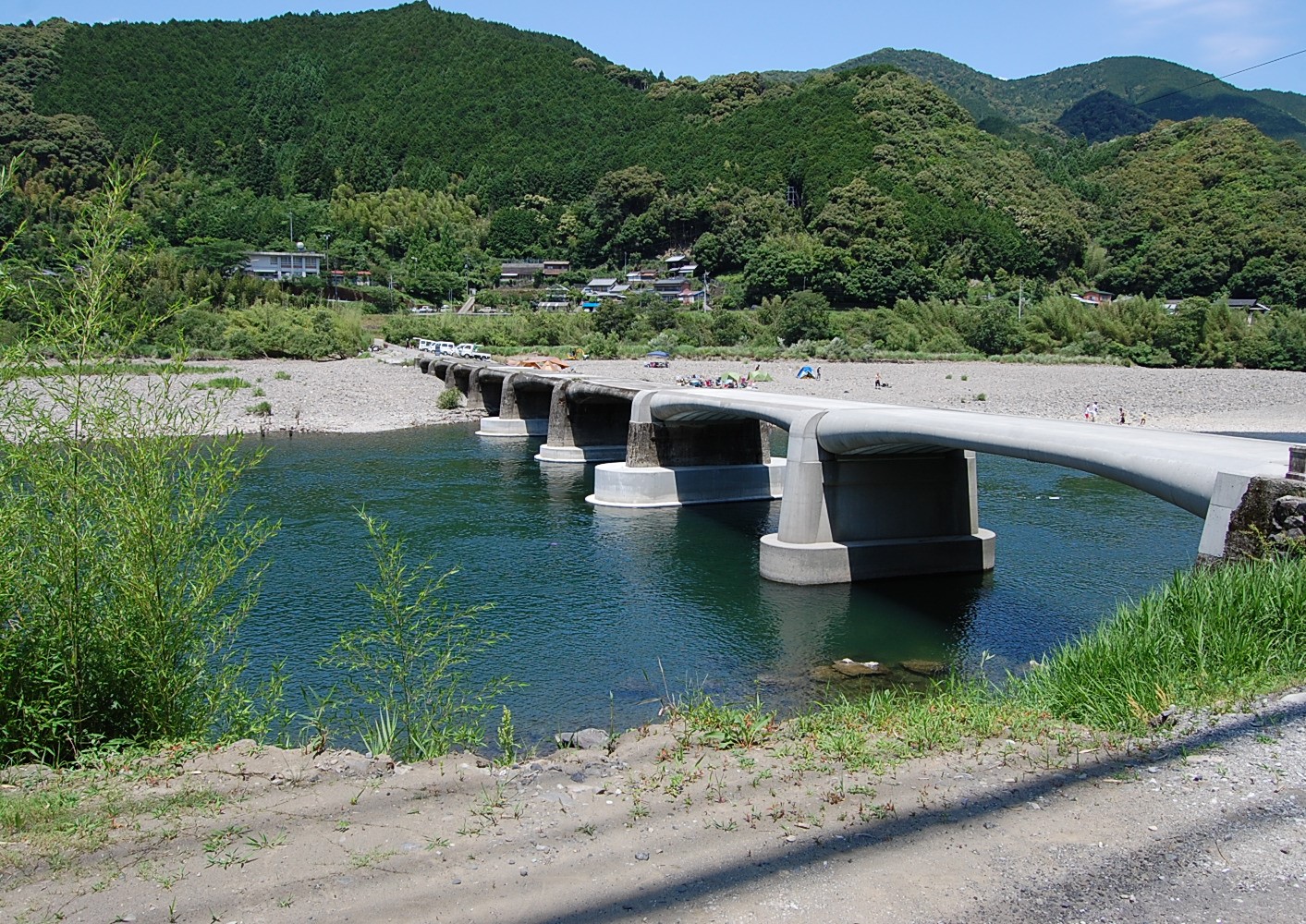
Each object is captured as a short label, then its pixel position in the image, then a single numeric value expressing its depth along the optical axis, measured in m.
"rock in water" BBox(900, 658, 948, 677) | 16.53
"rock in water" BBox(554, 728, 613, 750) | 10.36
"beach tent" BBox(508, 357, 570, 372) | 63.66
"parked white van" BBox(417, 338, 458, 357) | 78.19
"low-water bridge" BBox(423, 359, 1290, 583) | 13.80
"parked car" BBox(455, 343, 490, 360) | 78.69
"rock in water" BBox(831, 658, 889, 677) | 16.47
